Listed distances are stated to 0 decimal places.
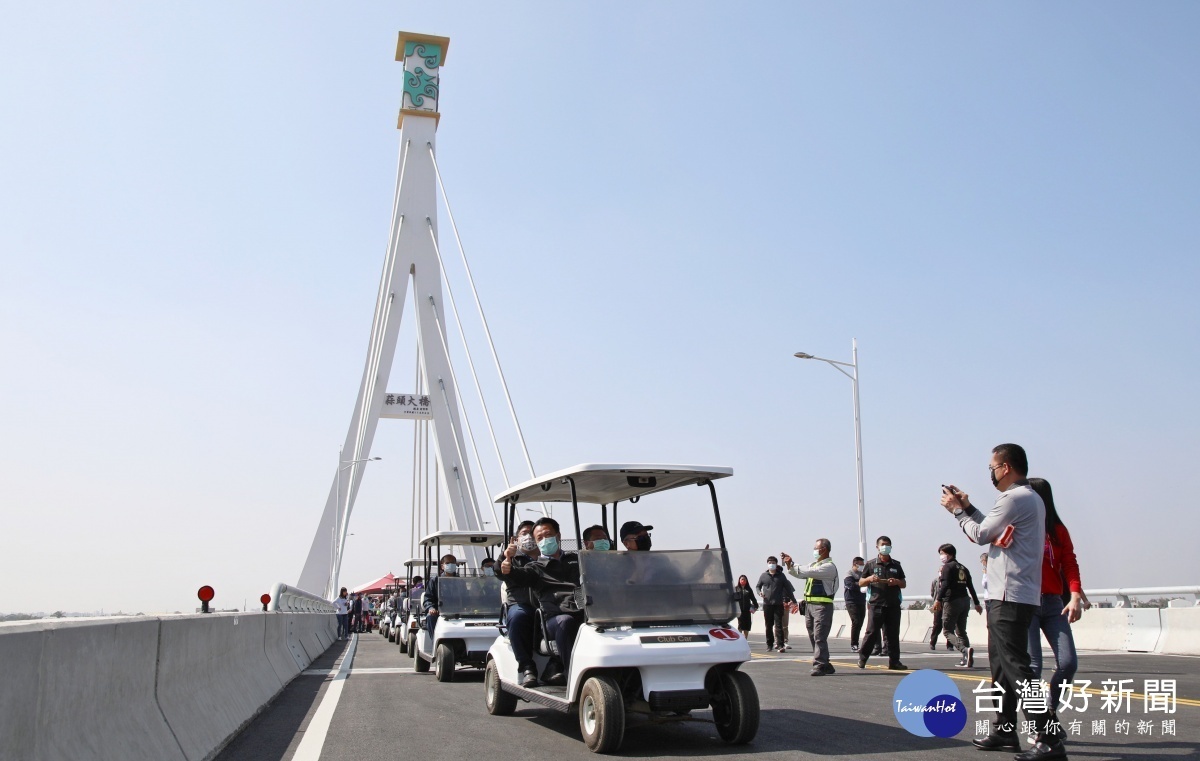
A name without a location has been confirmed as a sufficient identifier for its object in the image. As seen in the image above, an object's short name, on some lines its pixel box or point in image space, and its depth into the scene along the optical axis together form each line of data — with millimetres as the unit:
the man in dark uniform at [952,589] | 13891
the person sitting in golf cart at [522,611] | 7829
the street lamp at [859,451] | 25109
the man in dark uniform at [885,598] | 11648
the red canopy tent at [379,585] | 52131
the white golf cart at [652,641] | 6469
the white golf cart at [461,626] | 12188
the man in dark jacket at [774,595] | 17984
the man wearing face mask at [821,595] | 11461
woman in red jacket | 5848
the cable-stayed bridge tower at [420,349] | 32312
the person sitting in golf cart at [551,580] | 7596
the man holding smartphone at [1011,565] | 5625
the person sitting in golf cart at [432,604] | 13680
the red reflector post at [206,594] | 7796
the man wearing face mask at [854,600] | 14328
